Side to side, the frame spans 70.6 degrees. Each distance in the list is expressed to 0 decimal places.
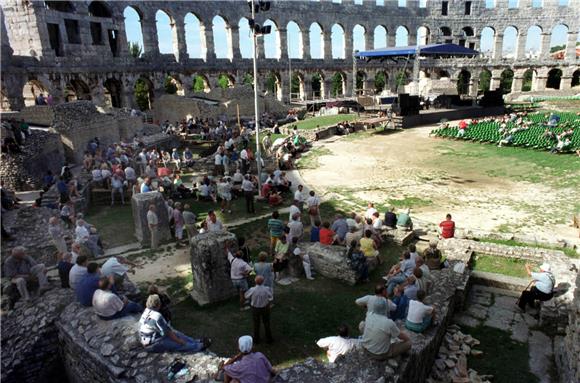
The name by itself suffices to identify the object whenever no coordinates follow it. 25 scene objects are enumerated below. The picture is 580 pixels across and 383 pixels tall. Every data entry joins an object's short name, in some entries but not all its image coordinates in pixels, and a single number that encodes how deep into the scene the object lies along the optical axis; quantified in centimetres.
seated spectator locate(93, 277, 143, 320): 607
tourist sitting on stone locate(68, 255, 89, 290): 687
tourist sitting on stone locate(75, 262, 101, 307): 645
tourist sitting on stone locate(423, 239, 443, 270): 895
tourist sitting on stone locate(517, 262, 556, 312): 758
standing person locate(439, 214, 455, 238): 1067
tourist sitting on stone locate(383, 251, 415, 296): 739
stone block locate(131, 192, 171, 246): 1127
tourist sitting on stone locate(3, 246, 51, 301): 762
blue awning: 3084
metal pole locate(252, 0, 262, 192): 1355
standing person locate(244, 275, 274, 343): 648
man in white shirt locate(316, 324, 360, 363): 547
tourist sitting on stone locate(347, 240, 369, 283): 865
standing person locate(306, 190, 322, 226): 1205
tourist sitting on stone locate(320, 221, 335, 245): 964
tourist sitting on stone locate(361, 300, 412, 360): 514
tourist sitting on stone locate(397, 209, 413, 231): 1116
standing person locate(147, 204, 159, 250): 1060
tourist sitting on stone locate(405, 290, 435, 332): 608
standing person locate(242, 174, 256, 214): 1318
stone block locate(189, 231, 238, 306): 790
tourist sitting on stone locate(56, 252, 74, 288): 763
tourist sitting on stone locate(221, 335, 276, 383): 470
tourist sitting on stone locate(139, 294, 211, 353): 549
